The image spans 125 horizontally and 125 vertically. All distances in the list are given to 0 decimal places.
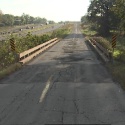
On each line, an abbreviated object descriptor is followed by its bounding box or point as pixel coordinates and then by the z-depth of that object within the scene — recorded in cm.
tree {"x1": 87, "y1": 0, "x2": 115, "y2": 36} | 6669
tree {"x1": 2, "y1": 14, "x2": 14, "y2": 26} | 19271
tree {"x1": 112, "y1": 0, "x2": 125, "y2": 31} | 2469
